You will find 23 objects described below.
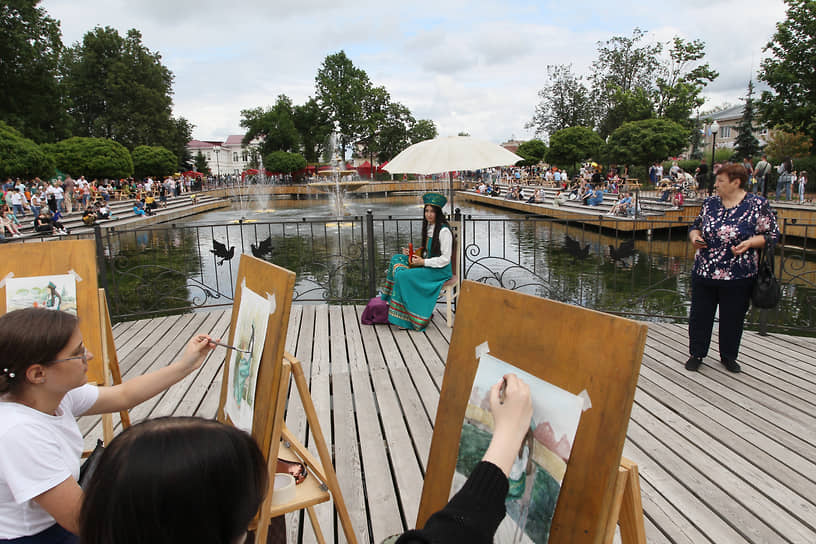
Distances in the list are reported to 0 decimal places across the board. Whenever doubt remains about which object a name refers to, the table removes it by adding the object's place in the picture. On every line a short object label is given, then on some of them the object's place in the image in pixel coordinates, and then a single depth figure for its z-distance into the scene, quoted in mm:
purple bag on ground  5062
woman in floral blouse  3451
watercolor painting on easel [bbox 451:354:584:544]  1083
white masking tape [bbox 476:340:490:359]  1318
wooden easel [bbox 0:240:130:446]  2676
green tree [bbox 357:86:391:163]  56906
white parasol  5062
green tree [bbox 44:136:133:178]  27125
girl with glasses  1209
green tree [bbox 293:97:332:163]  58500
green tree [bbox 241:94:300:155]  59438
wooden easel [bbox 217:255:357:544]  1526
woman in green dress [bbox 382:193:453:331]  4879
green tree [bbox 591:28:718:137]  32844
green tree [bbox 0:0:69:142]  27219
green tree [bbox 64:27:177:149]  40656
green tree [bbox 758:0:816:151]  23000
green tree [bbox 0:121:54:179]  19703
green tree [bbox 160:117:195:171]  43188
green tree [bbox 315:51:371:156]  55375
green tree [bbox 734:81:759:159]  36844
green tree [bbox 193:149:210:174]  73188
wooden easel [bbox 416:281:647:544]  1007
